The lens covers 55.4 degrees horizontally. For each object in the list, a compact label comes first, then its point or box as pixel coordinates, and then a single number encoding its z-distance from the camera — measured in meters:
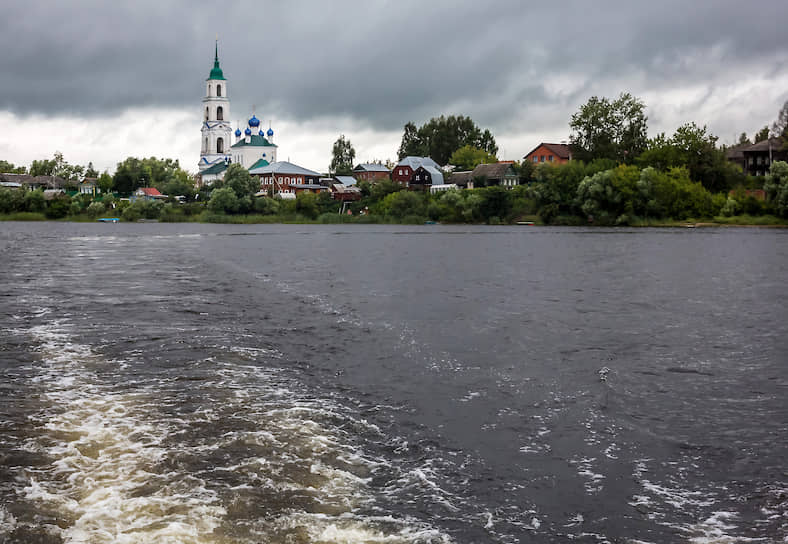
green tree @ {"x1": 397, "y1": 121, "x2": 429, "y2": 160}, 187.98
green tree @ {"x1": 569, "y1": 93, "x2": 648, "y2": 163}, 122.44
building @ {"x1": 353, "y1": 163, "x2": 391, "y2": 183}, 170.62
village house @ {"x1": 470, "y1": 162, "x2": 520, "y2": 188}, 133.25
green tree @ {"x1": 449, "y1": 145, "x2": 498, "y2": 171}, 168.38
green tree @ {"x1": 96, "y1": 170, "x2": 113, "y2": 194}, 181.82
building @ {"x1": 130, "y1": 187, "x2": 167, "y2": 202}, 161.75
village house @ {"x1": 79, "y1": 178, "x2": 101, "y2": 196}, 178.75
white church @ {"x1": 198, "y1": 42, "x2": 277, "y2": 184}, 189.00
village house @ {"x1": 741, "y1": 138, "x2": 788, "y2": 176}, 120.44
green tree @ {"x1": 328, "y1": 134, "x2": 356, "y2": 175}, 187.00
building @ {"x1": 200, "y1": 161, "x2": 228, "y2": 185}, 178.25
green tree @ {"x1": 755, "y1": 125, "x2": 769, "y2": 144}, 160.23
